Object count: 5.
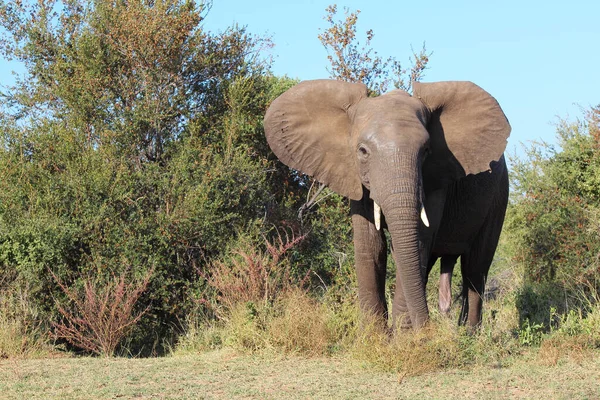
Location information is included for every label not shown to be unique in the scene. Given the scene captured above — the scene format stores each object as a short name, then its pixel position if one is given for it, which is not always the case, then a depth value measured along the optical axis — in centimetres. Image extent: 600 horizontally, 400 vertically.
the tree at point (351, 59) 2884
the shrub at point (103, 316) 1939
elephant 1505
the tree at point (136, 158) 2219
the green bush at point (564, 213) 2656
